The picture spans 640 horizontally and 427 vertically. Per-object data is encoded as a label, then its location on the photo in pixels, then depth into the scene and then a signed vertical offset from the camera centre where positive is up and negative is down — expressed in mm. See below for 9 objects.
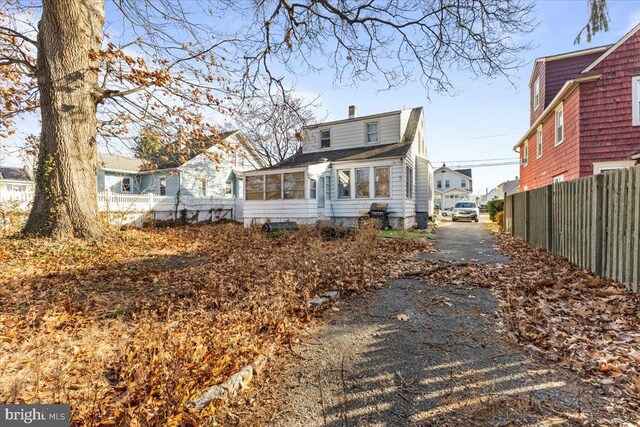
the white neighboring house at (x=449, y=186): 53500 +3256
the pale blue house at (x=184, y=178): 22484 +2278
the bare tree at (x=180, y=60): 5477 +3262
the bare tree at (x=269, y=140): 24233 +5687
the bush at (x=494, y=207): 21367 -288
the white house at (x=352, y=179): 14617 +1333
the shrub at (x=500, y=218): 18308 -972
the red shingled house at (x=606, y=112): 9430 +2803
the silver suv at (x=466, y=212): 24656 -675
